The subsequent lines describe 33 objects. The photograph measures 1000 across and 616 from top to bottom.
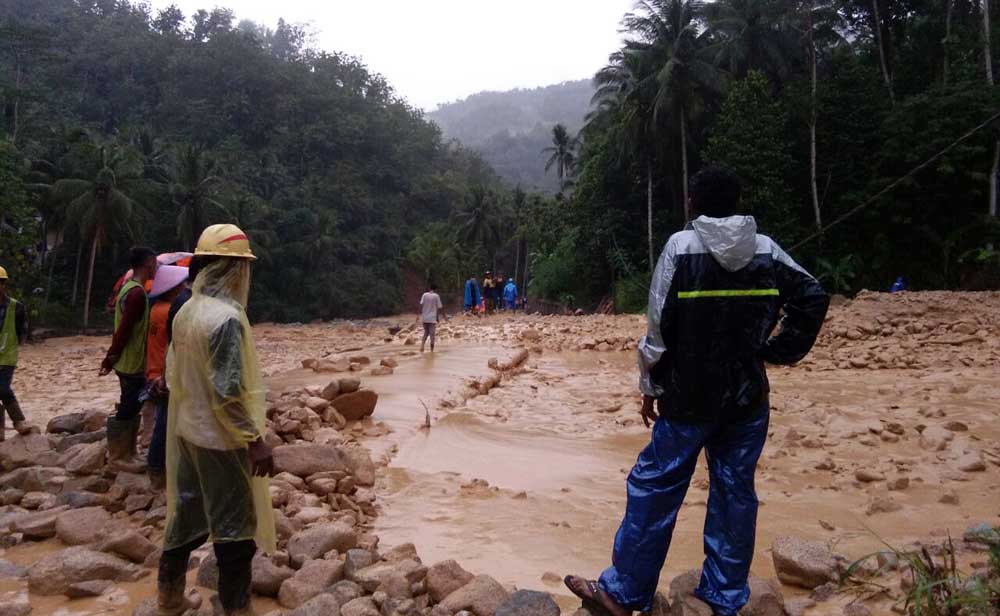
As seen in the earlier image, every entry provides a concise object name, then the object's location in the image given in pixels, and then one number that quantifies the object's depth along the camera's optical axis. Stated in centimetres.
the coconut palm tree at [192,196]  3272
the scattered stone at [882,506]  425
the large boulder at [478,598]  268
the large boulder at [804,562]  292
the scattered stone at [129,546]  333
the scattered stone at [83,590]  304
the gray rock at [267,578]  300
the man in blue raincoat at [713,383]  241
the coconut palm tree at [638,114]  2684
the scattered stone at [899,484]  462
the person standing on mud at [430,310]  1248
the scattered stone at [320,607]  263
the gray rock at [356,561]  302
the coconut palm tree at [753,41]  2723
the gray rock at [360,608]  266
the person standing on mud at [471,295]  2443
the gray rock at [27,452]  491
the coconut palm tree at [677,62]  2583
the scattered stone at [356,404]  689
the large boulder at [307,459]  457
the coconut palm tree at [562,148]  4931
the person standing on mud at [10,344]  574
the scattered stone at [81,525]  364
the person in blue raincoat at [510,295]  3010
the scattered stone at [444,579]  287
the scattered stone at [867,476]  482
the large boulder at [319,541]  325
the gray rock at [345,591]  278
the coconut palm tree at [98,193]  2783
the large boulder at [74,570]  309
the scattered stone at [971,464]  483
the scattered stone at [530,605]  256
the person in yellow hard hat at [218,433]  258
